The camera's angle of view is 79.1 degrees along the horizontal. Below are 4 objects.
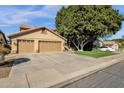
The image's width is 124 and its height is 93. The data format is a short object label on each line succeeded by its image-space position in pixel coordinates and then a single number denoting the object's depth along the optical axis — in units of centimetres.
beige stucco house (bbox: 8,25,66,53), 1071
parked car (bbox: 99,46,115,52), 1686
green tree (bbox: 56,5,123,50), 1215
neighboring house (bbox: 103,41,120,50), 2328
